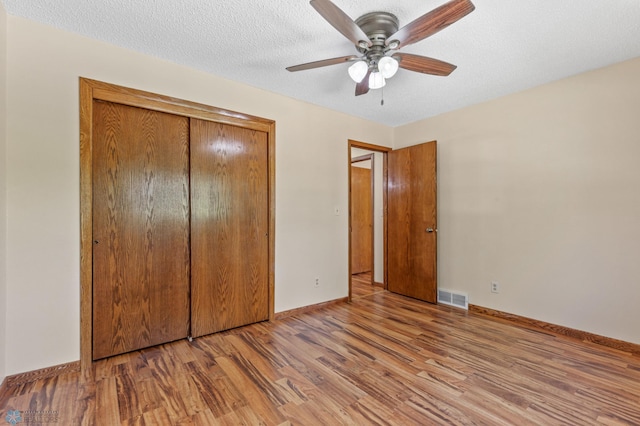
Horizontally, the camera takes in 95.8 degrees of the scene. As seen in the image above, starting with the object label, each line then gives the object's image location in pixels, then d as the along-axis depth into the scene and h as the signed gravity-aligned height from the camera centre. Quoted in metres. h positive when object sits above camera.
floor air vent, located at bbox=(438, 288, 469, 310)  3.48 -1.04
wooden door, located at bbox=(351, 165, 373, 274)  5.54 -0.12
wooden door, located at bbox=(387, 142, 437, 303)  3.71 -0.10
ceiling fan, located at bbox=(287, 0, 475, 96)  1.49 +1.05
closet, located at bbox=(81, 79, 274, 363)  2.23 -0.03
